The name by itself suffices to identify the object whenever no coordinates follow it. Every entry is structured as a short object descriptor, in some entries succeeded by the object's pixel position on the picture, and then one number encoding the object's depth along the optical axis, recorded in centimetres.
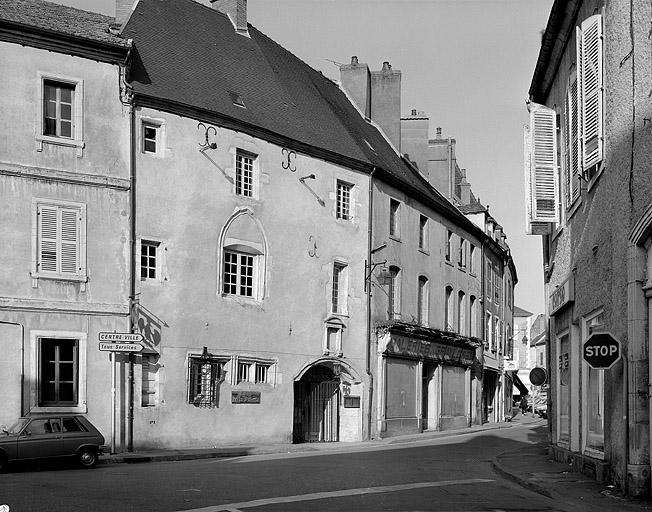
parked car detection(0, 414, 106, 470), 1947
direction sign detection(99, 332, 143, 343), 2372
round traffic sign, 2477
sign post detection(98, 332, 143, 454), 2380
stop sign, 1352
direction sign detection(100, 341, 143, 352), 2389
